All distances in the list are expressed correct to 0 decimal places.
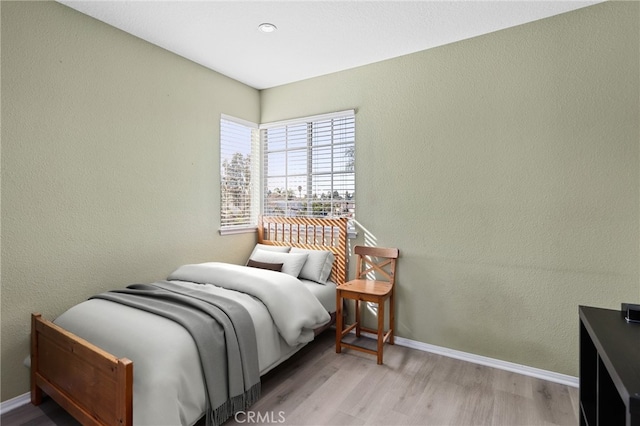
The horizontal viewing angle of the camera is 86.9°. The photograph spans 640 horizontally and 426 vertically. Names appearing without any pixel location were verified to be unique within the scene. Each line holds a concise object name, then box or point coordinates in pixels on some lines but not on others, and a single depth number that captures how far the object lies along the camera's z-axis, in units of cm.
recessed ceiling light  263
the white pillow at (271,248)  364
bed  164
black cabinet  93
